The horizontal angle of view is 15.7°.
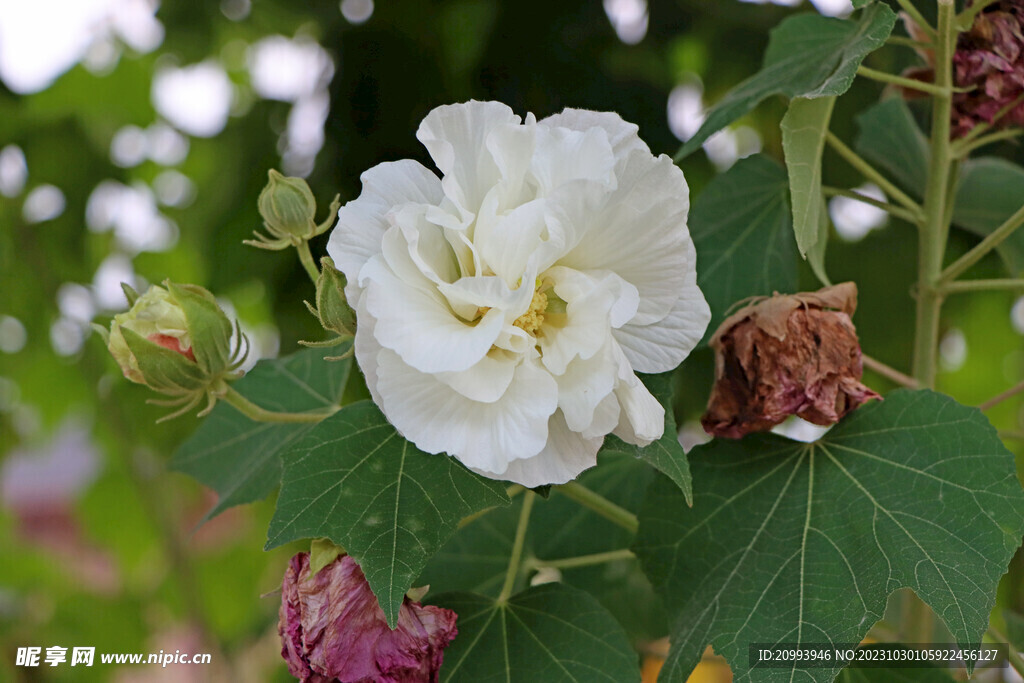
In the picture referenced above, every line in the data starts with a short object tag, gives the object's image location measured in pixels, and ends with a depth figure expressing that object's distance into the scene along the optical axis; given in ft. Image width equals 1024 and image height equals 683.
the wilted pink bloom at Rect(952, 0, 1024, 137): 4.14
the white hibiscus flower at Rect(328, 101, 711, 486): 3.84
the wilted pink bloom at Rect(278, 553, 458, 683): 3.92
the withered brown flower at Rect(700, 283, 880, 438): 4.04
